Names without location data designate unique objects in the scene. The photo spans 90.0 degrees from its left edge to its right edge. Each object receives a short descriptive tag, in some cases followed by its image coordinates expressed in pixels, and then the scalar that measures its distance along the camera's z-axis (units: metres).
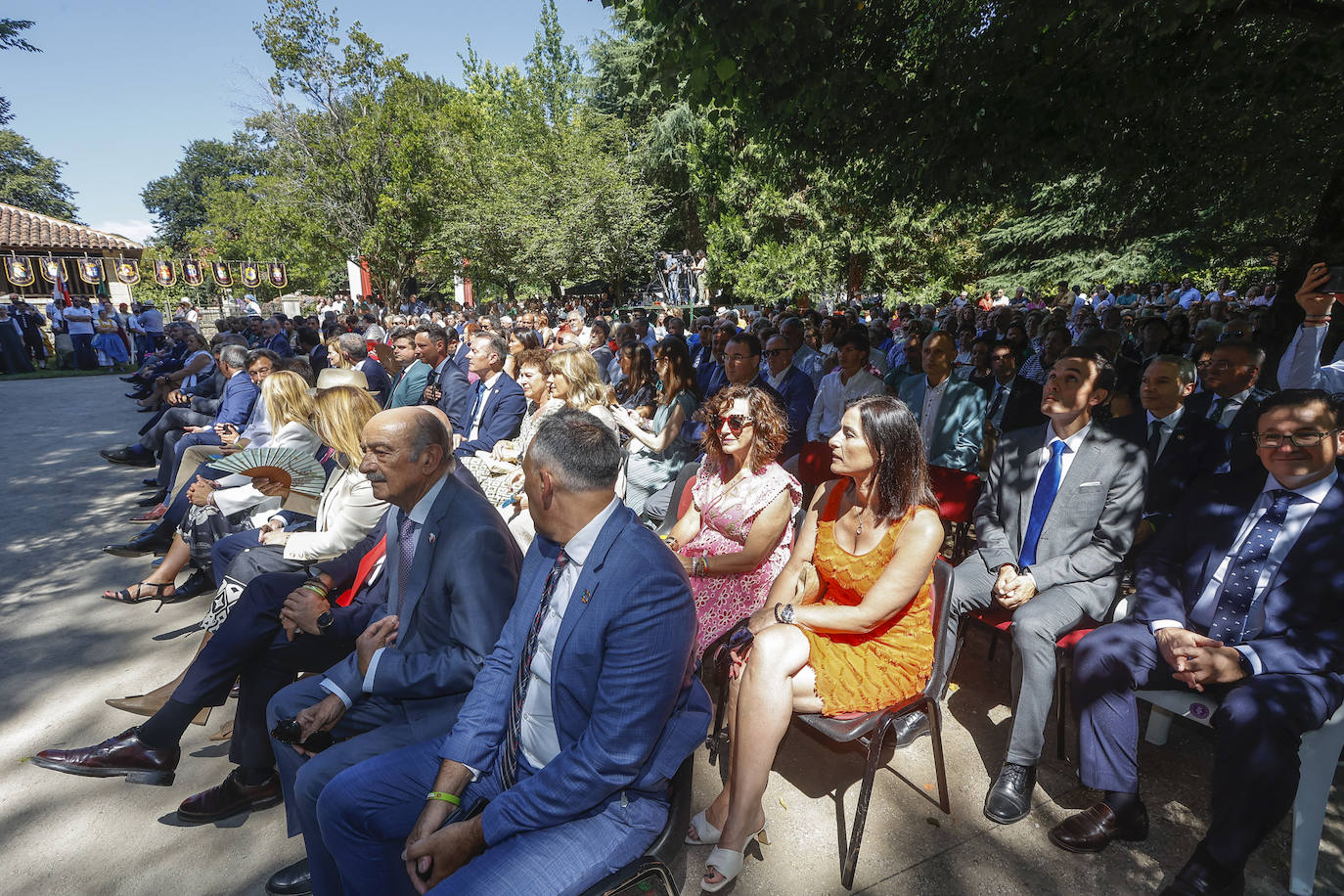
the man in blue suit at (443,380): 6.71
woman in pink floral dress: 3.32
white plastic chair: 2.39
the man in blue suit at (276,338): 10.94
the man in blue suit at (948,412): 5.08
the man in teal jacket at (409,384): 7.17
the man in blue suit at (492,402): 5.69
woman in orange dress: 2.47
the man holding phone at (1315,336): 4.30
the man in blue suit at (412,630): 2.25
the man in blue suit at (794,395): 5.93
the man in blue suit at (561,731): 1.73
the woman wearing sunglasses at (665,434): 5.11
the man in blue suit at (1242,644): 2.34
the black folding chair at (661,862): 1.71
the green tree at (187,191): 75.81
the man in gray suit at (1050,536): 2.89
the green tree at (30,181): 48.00
